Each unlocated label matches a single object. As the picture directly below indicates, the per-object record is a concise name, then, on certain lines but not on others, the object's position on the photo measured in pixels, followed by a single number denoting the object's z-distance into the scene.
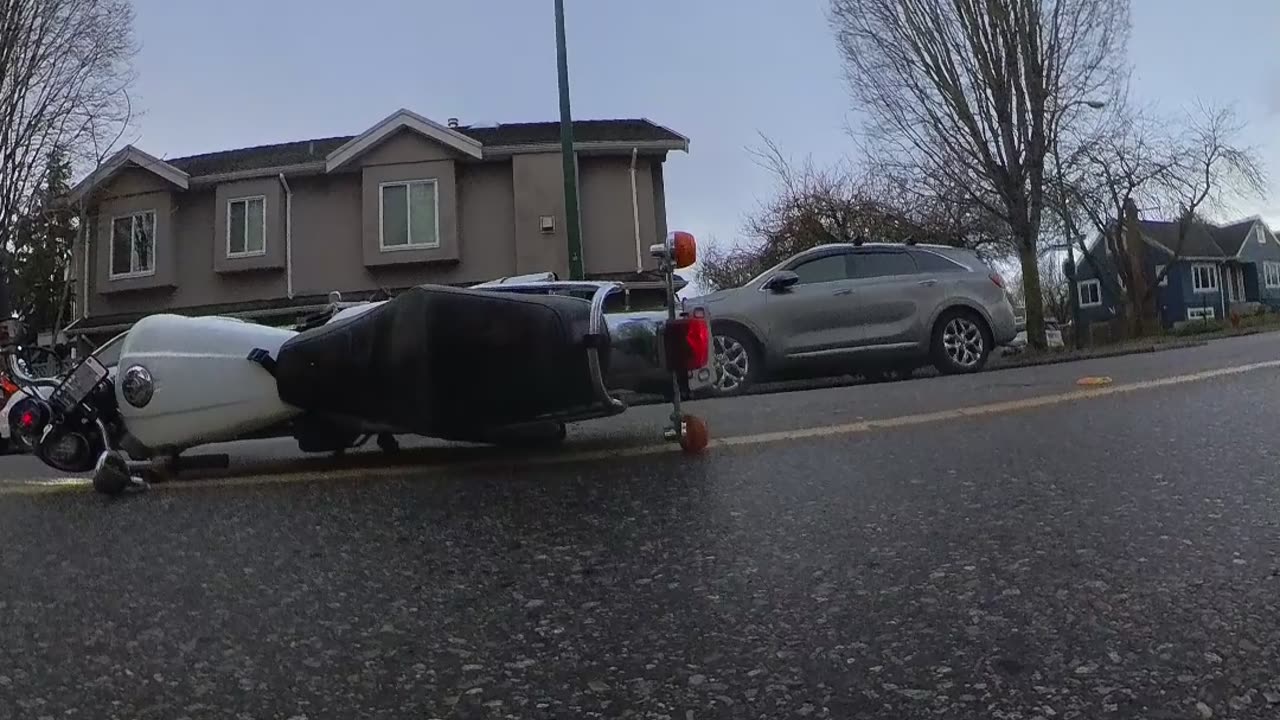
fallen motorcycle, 3.96
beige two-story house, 21.27
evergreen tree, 19.58
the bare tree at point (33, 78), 18.55
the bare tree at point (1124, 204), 23.05
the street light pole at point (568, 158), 14.57
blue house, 54.88
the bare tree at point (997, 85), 20.00
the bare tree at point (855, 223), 29.03
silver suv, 9.73
